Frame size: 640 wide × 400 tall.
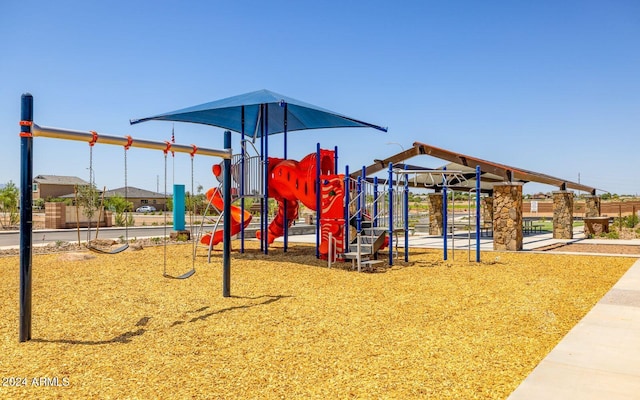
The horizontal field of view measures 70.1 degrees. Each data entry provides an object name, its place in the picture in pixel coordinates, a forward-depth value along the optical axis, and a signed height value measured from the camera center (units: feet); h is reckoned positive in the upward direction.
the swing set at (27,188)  16.65 +0.93
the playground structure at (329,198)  36.09 +1.11
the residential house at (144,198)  227.57 +6.98
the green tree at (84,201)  93.12 +2.59
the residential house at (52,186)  197.77 +11.65
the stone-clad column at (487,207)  81.63 +0.36
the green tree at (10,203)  98.58 +2.43
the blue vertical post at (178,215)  71.67 -0.52
